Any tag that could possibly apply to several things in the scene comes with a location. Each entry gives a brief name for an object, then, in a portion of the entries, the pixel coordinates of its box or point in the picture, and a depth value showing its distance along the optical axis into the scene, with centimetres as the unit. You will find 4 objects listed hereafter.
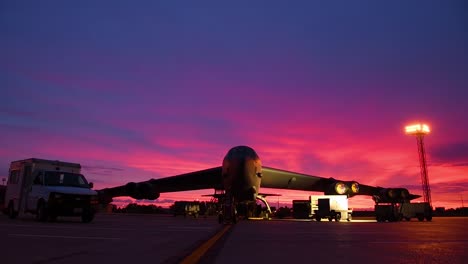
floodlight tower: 5294
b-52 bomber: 2236
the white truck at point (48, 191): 1532
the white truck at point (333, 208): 2961
